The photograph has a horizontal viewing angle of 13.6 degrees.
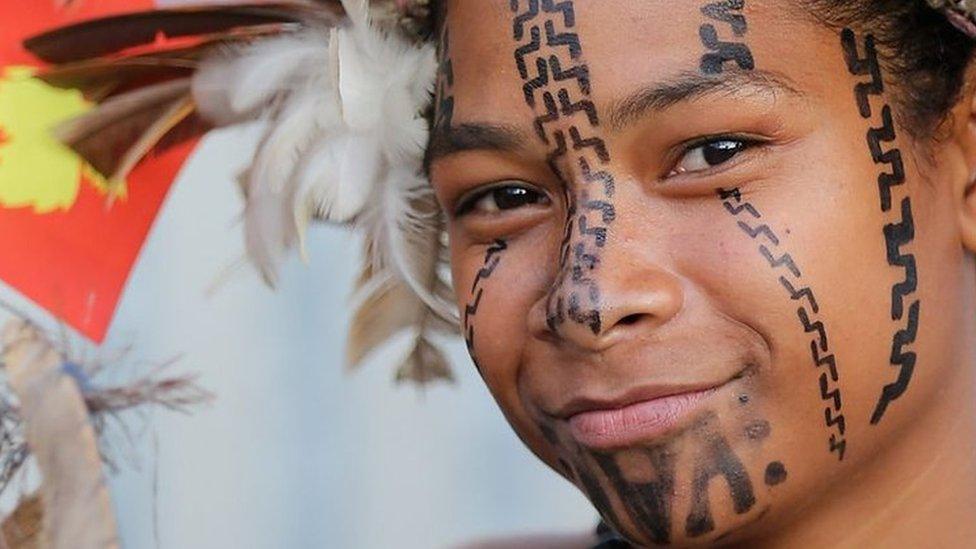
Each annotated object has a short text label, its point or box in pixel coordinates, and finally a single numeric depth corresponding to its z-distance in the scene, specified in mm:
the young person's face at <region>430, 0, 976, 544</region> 1087
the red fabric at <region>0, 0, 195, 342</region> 1268
